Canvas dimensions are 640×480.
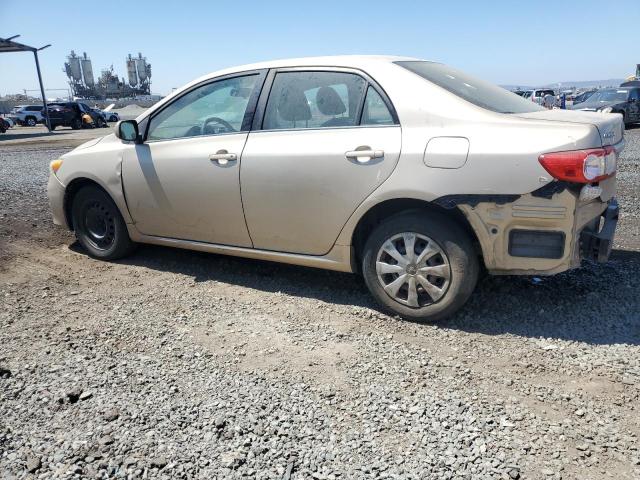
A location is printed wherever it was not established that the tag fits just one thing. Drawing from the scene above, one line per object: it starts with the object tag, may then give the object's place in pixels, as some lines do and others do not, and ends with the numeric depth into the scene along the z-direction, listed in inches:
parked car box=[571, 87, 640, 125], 792.9
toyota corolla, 119.8
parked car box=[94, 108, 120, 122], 1502.7
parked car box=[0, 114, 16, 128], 1395.8
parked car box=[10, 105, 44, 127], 1437.0
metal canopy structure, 1060.5
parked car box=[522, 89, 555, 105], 1458.7
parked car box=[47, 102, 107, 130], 1269.7
